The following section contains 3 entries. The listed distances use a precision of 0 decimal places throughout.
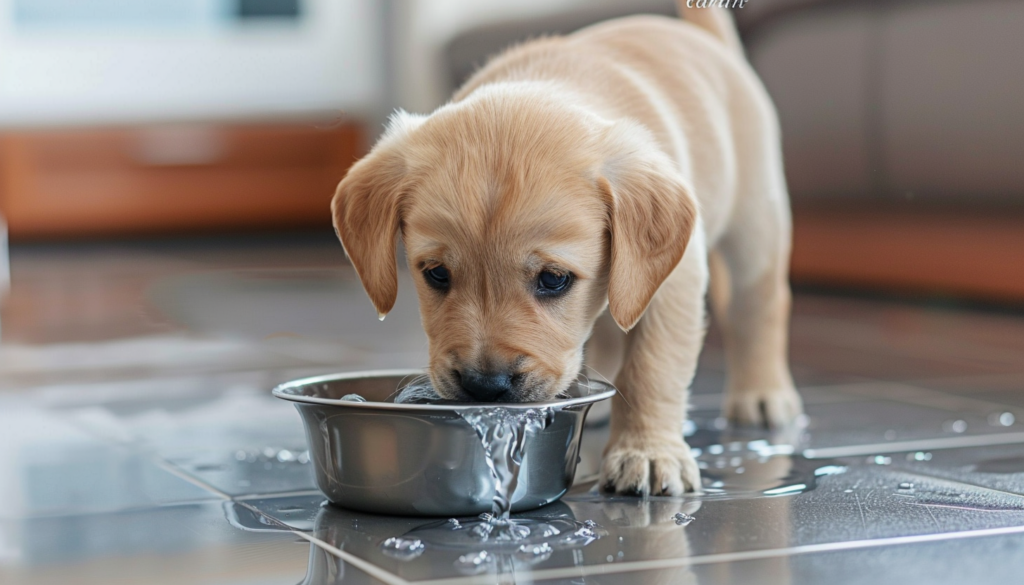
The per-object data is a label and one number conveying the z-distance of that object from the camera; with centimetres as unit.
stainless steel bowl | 126
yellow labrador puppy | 129
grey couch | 203
